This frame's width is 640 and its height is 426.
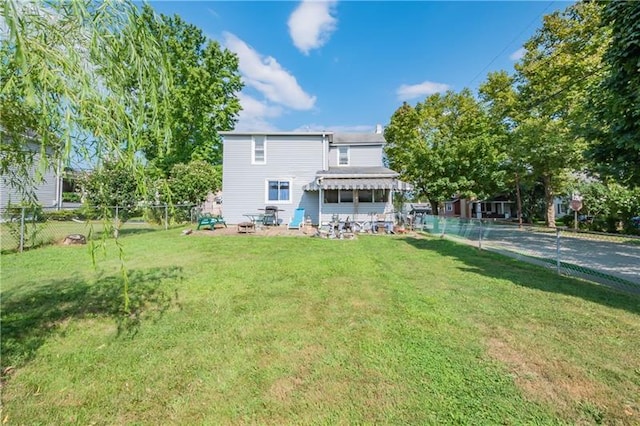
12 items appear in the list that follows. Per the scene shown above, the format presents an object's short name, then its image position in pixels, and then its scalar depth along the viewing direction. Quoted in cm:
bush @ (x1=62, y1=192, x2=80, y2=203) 2010
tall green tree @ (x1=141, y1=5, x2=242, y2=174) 2464
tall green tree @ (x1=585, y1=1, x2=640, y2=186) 530
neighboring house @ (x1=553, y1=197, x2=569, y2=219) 3312
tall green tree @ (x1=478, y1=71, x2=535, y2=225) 1988
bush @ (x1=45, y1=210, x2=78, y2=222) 1698
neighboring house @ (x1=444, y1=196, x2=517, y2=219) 3594
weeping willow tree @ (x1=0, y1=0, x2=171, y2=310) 204
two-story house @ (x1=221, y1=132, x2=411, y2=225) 1791
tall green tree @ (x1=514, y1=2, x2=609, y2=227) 1614
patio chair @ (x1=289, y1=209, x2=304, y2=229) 1639
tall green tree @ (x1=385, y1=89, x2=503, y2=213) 2108
